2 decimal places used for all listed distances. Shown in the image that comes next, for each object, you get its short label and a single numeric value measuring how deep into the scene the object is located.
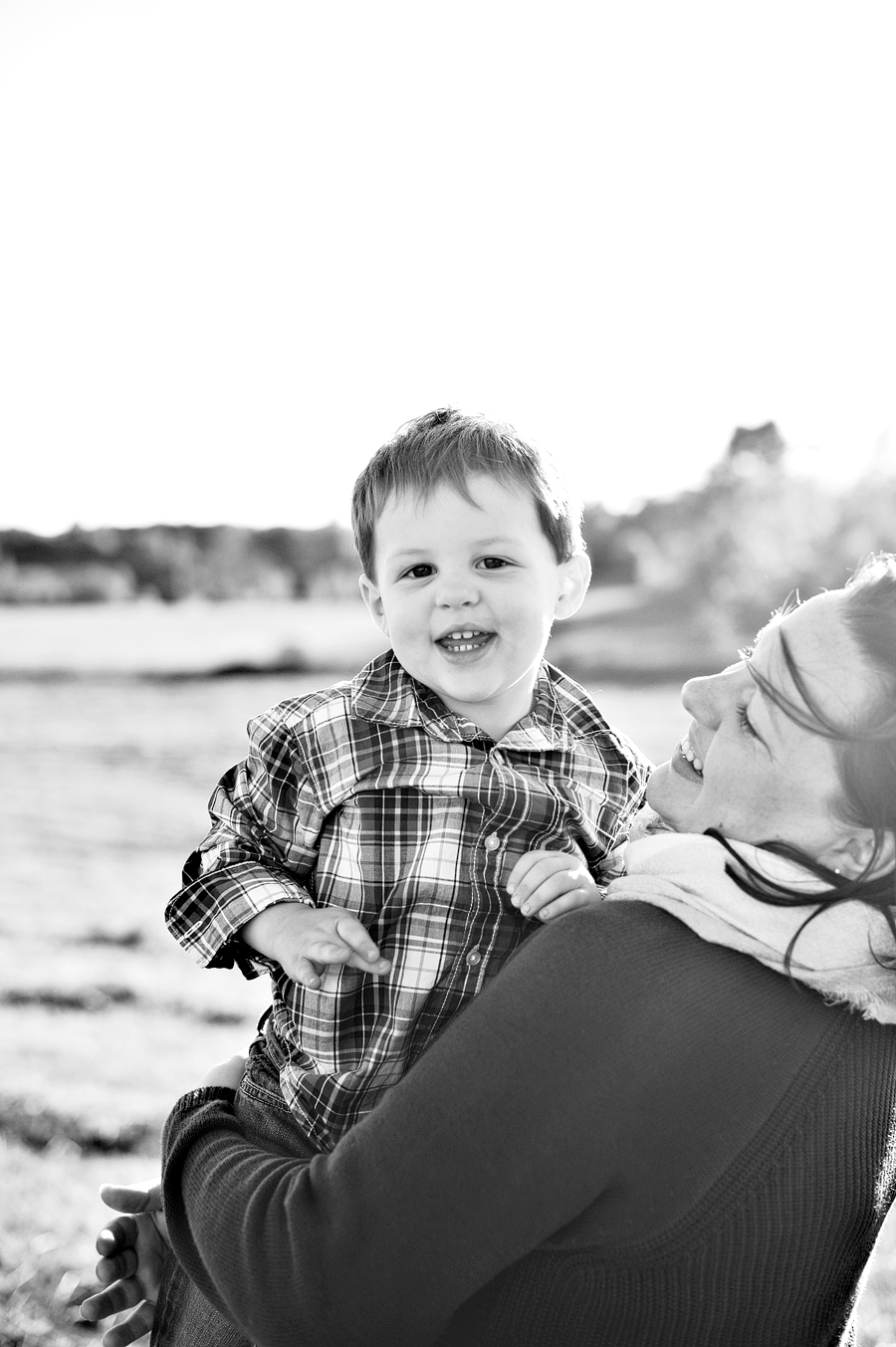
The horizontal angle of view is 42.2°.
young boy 1.76
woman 1.17
